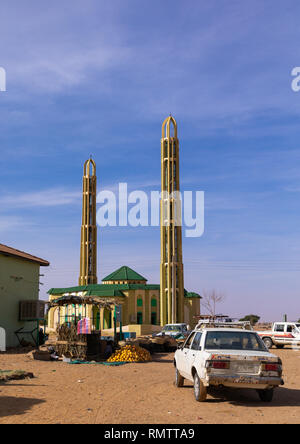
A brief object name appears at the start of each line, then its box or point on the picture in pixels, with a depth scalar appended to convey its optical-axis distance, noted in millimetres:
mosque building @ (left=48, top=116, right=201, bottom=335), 61688
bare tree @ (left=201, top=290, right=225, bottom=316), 69475
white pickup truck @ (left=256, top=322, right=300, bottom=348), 29125
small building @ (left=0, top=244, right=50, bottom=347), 28234
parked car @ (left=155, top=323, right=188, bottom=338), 33625
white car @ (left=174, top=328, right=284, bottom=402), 9602
